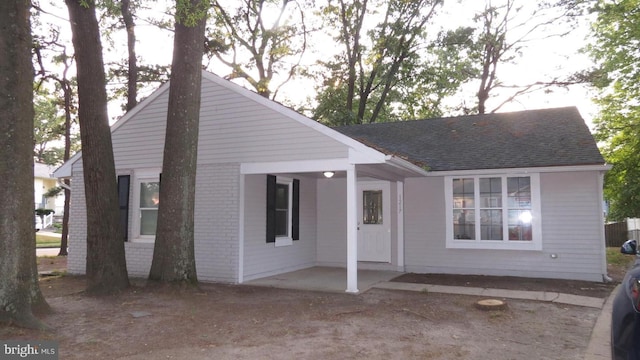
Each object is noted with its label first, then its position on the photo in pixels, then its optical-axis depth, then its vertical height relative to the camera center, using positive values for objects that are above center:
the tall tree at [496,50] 22.11 +8.54
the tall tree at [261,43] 21.97 +8.59
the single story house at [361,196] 9.48 +0.33
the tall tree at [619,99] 18.91 +5.29
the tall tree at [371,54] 22.05 +8.11
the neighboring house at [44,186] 42.06 +2.33
